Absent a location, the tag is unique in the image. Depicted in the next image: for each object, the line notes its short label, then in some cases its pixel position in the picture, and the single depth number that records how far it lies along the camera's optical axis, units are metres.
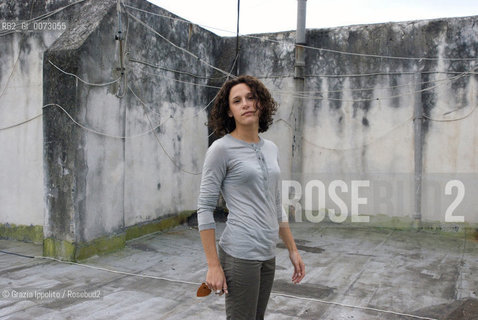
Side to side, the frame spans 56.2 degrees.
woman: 1.87
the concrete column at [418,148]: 6.43
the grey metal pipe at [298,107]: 6.92
